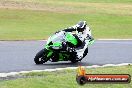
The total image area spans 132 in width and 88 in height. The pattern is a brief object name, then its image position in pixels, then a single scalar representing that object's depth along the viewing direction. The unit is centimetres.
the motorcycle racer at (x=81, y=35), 1473
